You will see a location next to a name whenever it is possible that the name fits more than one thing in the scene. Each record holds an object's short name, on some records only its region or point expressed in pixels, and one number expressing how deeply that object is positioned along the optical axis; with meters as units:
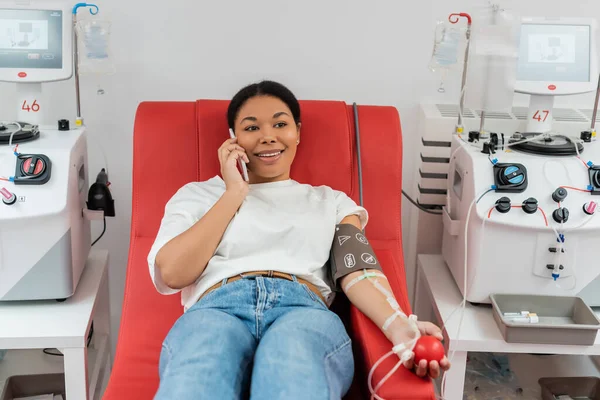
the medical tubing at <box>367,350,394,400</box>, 1.38
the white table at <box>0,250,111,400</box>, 1.67
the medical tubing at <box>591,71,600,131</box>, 1.98
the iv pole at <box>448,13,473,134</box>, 1.98
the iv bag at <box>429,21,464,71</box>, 2.03
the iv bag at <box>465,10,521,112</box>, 1.94
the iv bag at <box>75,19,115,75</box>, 2.00
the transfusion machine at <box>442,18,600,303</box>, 1.73
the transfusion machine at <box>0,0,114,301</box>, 1.70
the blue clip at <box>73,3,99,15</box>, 1.94
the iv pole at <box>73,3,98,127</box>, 1.96
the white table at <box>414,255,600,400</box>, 1.71
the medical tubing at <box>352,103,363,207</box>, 1.91
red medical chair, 1.80
